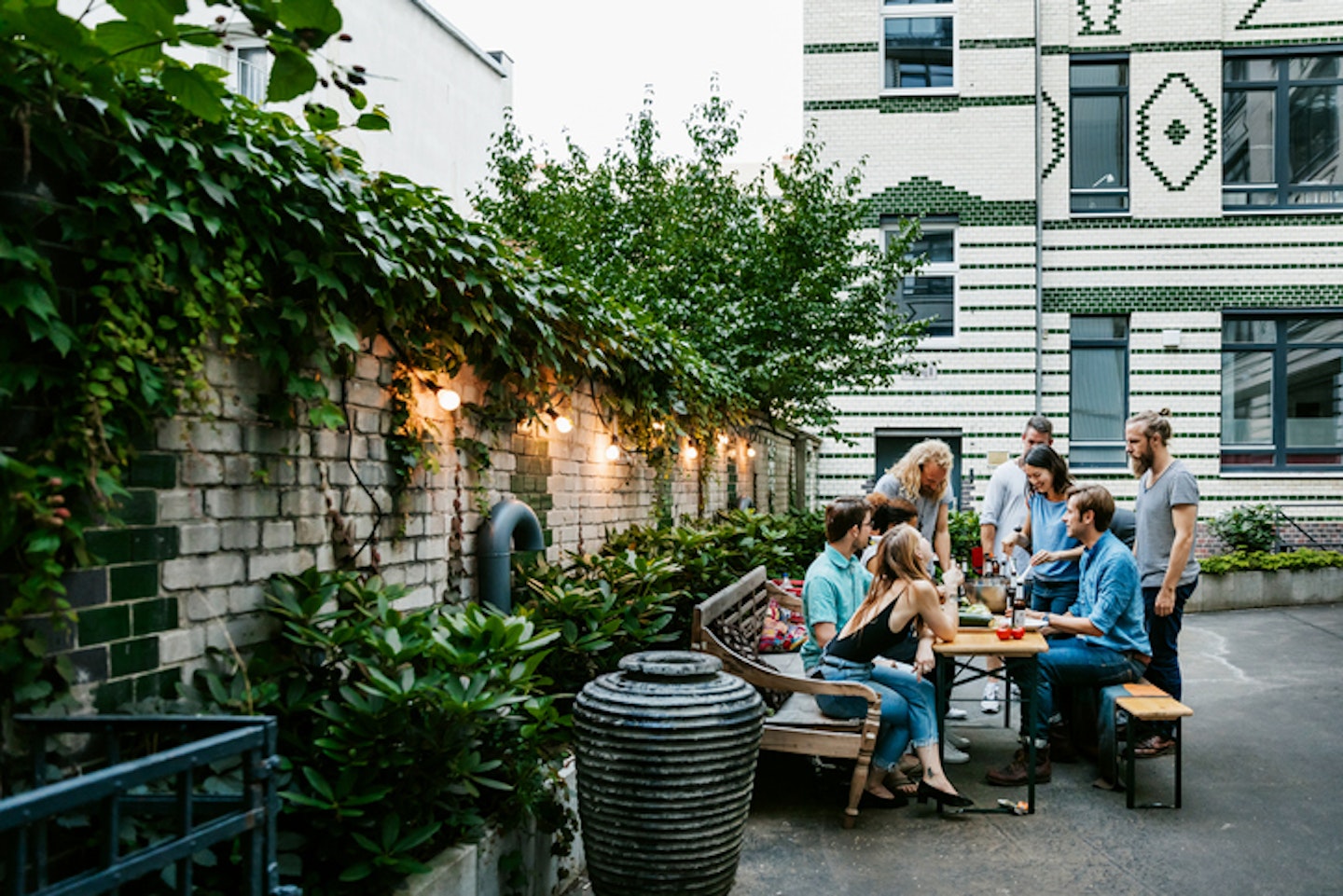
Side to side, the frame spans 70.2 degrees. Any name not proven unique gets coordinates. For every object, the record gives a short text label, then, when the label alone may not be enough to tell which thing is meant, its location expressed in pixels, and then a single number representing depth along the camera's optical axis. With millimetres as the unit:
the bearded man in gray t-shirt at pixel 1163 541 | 5934
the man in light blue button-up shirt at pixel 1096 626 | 5535
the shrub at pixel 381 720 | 2891
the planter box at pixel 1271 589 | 12922
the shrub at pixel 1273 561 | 12961
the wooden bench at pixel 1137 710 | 4988
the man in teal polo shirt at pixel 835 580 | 5375
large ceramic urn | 3537
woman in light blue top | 6652
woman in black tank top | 5004
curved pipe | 5113
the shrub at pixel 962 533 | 13492
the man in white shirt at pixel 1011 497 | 7609
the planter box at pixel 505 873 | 3113
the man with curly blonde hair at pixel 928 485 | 7531
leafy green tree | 10867
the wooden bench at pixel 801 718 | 4848
